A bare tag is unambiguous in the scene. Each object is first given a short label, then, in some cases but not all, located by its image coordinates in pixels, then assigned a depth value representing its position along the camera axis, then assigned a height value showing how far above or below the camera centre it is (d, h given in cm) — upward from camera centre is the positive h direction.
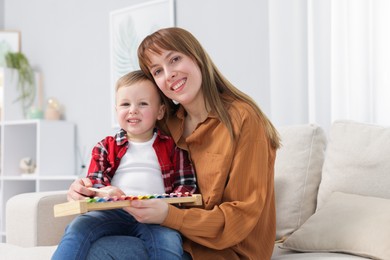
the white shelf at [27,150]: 381 -6
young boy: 162 -4
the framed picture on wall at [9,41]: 425 +80
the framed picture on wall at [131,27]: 344 +75
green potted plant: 405 +52
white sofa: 176 -22
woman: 149 -4
